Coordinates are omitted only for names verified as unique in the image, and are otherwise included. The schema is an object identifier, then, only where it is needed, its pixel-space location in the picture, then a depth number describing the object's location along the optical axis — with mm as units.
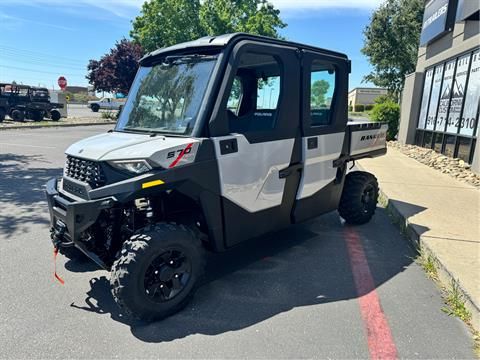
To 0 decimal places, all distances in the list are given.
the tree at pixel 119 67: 32969
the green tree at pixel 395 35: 29188
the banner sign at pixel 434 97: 12023
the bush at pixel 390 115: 16073
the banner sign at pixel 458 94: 10008
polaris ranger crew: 2932
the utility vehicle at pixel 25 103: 23078
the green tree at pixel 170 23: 25344
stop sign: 28734
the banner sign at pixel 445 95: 11000
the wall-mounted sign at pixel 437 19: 11133
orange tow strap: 3408
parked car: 44656
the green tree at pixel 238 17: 24516
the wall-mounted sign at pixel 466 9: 9141
